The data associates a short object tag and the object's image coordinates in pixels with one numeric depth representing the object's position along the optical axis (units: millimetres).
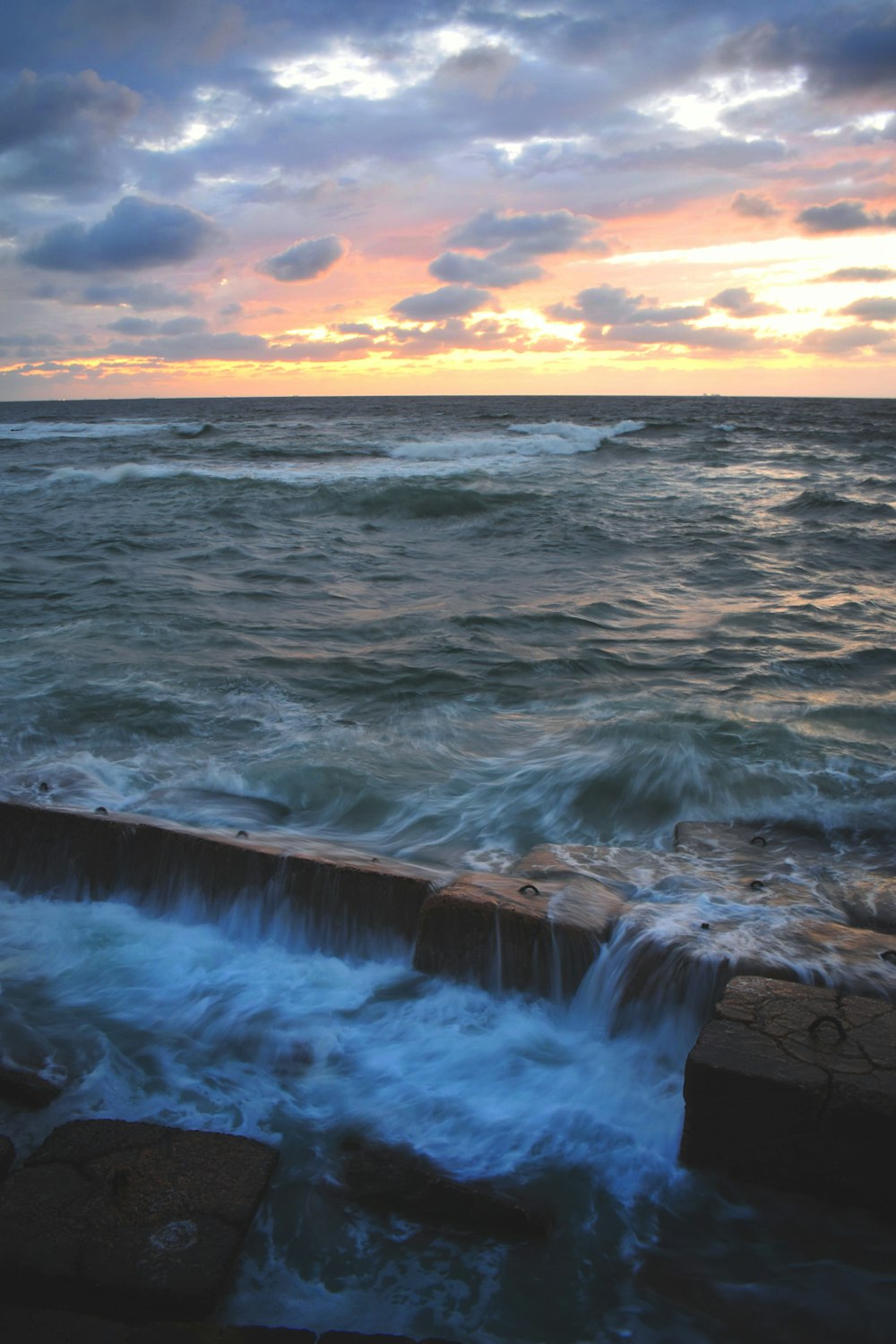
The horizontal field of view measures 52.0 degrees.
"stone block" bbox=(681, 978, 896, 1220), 2441
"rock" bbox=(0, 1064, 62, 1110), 2857
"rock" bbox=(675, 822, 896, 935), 3787
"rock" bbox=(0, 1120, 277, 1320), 2072
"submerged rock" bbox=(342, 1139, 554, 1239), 2453
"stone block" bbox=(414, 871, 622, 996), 3430
